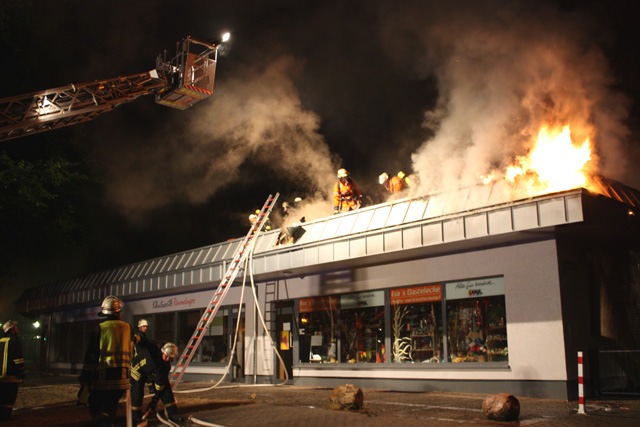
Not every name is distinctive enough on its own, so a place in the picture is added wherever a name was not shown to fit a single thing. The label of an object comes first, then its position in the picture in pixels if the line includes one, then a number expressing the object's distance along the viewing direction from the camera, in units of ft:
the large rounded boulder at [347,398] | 31.76
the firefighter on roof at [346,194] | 56.55
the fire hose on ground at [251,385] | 47.20
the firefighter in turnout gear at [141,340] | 23.08
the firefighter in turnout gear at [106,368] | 19.79
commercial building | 37.96
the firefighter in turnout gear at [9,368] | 33.35
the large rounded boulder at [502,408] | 27.48
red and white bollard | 29.82
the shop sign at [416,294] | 44.98
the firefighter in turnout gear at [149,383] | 27.96
